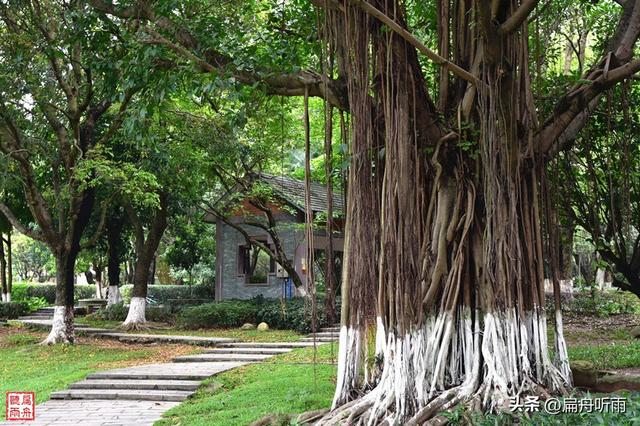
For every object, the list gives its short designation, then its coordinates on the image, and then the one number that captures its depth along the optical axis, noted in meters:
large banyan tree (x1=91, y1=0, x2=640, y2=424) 4.94
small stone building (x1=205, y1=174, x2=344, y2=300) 17.34
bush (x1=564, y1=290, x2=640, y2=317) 13.66
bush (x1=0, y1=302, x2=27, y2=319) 21.08
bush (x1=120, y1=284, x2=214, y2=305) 24.12
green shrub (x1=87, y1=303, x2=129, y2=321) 18.95
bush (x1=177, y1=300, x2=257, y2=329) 16.45
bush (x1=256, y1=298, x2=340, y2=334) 14.44
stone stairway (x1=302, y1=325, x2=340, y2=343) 12.89
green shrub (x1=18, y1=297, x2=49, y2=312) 21.84
